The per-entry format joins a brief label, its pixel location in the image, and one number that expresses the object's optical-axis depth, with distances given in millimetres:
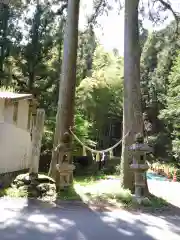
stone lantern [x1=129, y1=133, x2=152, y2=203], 5710
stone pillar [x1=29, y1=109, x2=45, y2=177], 6363
